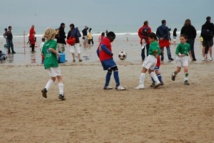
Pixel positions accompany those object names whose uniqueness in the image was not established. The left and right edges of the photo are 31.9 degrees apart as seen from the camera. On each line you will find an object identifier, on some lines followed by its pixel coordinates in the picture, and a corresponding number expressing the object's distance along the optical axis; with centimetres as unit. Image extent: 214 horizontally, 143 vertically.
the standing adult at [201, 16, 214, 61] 1742
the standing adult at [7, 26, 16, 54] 2636
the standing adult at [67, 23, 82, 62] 1809
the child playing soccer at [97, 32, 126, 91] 1023
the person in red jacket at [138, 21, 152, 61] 1762
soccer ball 1841
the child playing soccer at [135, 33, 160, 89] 1025
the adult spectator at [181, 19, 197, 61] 1722
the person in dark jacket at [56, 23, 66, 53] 1884
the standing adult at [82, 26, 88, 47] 3501
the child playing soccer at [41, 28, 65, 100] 886
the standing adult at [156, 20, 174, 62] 1752
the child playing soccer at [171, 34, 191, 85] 1103
